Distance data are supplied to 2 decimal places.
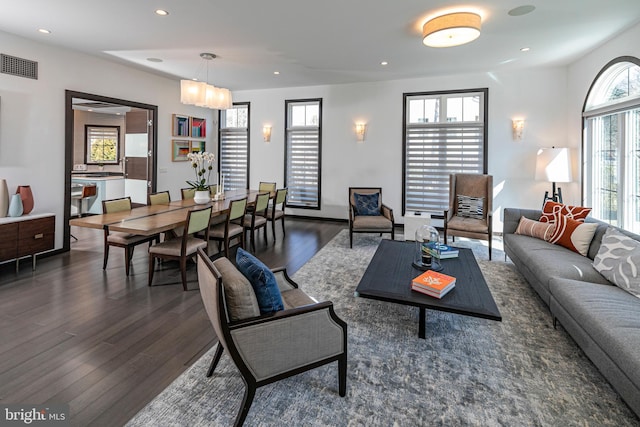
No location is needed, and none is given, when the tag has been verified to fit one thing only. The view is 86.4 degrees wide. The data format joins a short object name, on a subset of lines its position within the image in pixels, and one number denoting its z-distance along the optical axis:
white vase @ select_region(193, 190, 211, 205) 4.97
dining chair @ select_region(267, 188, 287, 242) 5.89
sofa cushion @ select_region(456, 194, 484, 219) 5.47
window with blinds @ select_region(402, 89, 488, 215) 6.50
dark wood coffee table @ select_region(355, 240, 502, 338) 2.36
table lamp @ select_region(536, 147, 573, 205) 5.38
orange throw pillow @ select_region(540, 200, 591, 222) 3.79
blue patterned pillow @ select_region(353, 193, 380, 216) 5.99
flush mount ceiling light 3.61
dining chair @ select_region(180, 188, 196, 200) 5.51
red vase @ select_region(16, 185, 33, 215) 4.32
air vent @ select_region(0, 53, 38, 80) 4.27
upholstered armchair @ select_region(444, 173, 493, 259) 4.96
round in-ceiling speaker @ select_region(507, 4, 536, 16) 3.52
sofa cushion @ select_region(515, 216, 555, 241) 3.90
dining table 3.38
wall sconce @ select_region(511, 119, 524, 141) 6.17
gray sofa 1.81
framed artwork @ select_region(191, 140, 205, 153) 7.76
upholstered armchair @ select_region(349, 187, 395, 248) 5.41
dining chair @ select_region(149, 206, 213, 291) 3.60
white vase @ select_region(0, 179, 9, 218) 4.08
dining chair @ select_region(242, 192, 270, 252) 5.15
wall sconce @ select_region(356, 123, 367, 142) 7.18
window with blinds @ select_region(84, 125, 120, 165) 9.39
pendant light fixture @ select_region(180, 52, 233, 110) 4.90
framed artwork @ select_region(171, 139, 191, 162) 7.16
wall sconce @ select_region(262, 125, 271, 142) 7.98
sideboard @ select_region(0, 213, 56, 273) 3.91
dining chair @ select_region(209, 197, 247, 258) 4.44
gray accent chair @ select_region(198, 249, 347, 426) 1.69
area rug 1.82
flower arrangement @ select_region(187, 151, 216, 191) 4.86
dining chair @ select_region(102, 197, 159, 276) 3.92
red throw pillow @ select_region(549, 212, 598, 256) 3.41
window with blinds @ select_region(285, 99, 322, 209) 7.69
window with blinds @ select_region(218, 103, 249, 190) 8.36
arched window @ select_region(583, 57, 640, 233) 4.23
